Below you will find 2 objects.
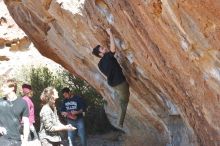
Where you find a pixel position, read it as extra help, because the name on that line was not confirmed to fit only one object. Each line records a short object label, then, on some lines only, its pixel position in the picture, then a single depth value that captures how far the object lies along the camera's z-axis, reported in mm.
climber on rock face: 7766
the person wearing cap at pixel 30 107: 6914
